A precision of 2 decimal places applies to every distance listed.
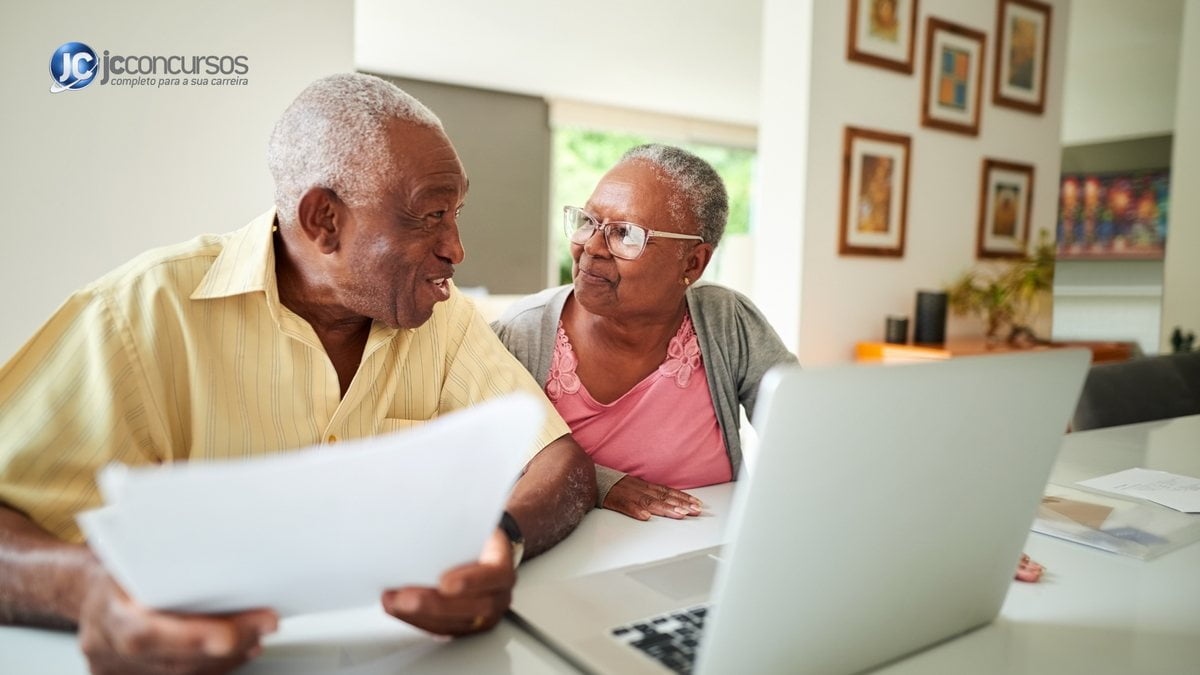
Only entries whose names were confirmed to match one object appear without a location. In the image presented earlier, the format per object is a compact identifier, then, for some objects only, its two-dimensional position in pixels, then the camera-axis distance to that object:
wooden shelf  3.40
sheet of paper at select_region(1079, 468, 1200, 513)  1.24
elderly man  0.85
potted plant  3.74
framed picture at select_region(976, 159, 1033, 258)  3.96
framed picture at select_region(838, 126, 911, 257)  3.44
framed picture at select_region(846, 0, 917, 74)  3.37
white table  0.68
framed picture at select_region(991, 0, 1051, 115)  3.87
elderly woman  1.52
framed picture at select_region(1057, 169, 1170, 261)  4.07
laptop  0.54
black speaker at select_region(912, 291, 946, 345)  3.56
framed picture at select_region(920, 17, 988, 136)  3.62
